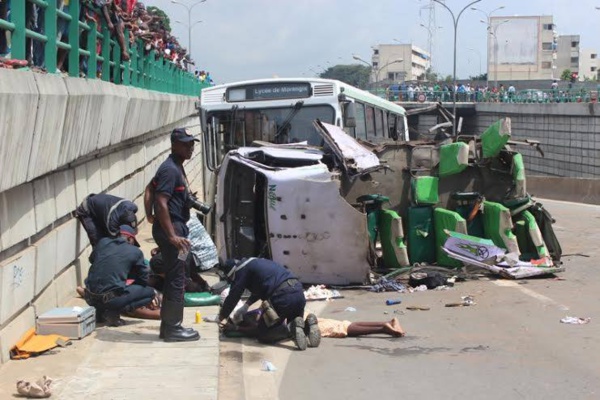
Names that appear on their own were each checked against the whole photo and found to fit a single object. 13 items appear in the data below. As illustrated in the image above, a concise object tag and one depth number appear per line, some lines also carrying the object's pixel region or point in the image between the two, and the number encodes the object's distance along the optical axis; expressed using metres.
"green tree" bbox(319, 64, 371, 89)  184.12
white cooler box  7.02
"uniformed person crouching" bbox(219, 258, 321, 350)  7.99
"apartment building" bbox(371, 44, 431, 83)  151.38
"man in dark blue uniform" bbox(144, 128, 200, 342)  6.93
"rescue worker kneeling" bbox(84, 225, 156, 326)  7.77
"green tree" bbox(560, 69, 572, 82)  111.43
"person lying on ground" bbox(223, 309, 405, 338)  8.48
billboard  104.12
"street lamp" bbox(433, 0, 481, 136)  54.34
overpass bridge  6.25
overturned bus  11.24
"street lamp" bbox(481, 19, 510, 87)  100.31
